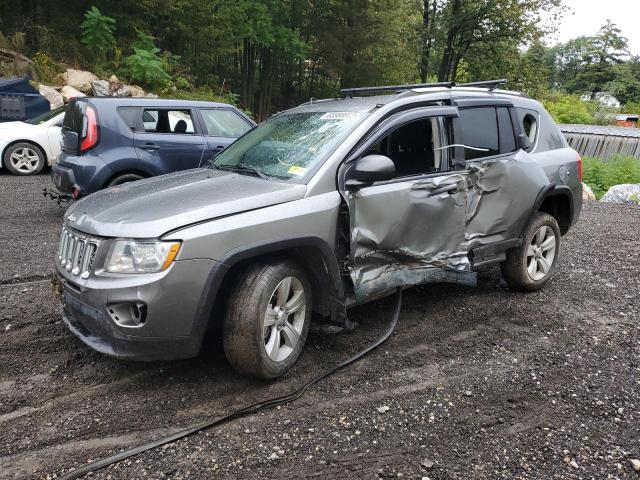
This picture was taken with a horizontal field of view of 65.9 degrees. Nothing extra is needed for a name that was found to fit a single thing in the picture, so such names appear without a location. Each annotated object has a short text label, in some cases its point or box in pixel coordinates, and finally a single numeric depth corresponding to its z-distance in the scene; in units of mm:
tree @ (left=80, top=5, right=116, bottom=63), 16453
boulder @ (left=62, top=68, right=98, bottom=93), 15086
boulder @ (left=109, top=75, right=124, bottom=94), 15170
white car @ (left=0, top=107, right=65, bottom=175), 10102
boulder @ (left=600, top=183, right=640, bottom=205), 11875
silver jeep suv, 2793
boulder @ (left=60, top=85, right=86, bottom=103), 14234
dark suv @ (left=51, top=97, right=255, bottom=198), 6500
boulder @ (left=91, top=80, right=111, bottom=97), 14773
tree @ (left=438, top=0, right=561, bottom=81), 26781
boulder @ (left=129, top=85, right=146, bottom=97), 15484
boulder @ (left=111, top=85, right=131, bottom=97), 15094
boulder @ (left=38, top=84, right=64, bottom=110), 13820
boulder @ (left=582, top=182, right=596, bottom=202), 11948
